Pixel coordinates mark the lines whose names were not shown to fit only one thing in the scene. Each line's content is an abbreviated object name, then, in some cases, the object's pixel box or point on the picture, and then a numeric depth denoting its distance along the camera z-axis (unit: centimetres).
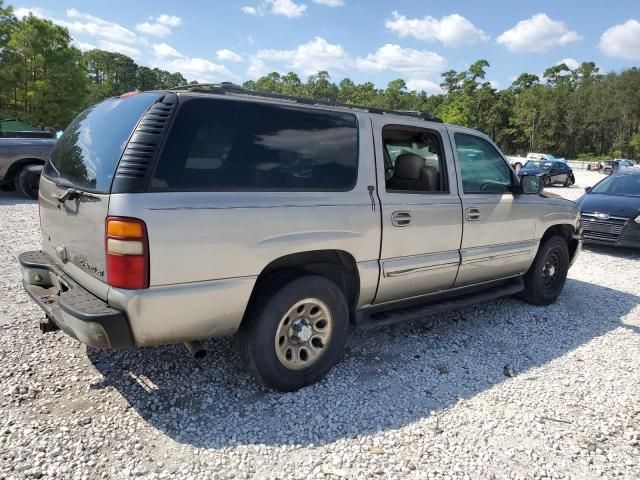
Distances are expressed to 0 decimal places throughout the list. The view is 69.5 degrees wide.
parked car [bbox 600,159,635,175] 3759
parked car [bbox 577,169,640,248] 799
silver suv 250
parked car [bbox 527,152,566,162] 3163
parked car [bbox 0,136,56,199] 991
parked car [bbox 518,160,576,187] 2372
